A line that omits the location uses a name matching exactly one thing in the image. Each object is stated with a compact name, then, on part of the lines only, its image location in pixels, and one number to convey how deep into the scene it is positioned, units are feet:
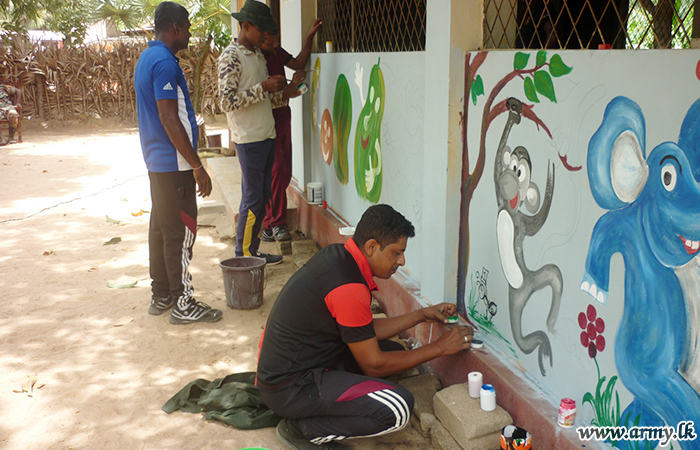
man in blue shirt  11.67
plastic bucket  13.35
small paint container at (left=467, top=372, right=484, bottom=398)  8.16
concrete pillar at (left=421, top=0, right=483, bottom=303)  8.84
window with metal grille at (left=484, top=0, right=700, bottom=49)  6.41
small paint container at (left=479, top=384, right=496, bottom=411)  7.81
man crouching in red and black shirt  8.00
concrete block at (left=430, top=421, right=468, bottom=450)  7.94
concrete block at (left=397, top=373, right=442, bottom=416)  8.90
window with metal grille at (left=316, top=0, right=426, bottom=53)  11.96
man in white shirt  14.07
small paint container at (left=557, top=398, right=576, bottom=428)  6.86
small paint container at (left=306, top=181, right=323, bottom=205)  17.98
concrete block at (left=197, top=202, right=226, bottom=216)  22.27
